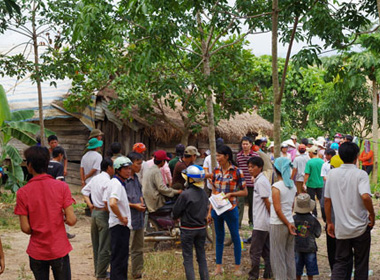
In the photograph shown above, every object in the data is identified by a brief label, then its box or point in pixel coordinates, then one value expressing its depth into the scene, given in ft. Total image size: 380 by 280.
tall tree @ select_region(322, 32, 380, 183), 23.98
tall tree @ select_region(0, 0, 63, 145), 38.50
